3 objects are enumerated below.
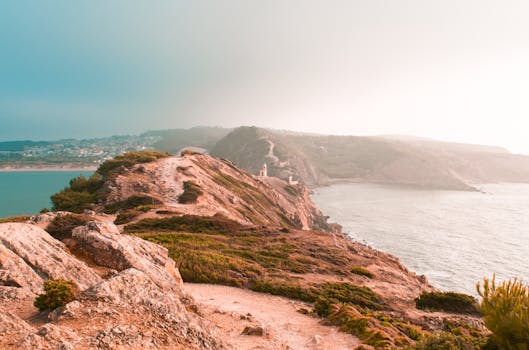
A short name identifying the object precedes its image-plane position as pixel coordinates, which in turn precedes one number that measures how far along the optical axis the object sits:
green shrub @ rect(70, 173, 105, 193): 49.06
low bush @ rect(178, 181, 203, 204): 43.86
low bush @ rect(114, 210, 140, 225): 31.55
